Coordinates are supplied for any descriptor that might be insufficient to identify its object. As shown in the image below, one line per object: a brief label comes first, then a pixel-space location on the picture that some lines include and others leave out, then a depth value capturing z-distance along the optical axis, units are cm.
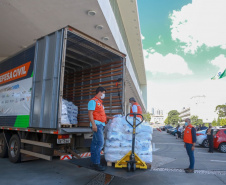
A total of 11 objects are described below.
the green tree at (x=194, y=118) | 9753
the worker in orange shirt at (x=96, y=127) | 441
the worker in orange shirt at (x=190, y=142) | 612
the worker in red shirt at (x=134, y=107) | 570
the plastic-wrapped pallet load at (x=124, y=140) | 451
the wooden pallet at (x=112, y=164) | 442
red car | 1123
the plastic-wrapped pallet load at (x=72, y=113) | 710
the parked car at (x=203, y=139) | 1312
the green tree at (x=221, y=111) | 6481
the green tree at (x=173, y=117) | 11912
